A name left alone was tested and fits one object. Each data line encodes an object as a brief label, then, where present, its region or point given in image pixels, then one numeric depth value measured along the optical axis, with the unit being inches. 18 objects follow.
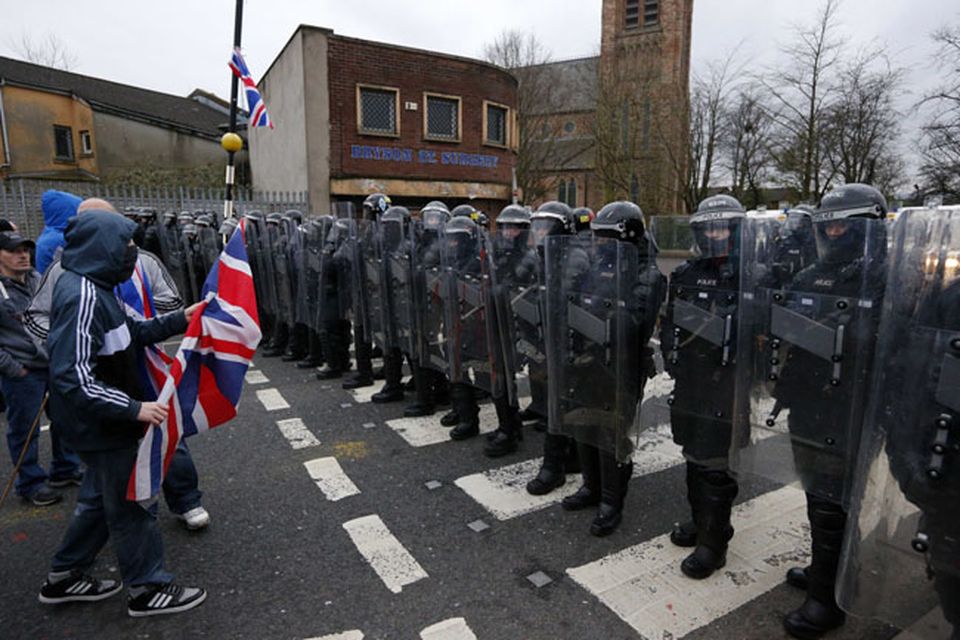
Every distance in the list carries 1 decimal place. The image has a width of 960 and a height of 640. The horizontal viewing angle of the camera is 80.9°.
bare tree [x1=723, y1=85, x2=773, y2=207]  859.4
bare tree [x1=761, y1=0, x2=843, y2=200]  765.3
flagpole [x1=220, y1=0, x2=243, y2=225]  359.8
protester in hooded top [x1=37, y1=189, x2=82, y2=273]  184.2
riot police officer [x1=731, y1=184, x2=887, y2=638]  91.7
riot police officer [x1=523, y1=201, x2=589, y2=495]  161.3
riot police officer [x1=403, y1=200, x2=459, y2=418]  208.4
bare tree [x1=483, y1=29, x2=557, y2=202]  1192.2
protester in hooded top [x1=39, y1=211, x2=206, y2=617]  96.6
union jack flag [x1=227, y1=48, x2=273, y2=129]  384.2
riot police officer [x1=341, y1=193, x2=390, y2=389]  271.6
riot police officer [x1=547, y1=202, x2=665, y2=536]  129.2
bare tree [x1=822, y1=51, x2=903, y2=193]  748.0
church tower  958.4
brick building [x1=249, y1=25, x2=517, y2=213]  666.2
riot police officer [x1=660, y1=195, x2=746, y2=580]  111.0
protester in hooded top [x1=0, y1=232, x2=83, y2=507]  154.3
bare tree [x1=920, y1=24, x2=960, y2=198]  655.8
